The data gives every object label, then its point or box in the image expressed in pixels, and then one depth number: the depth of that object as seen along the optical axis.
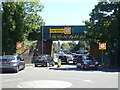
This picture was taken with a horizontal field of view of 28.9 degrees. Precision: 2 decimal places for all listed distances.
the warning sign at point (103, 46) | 26.16
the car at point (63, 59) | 39.66
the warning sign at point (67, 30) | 39.06
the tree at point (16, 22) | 29.31
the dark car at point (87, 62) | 23.52
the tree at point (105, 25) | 24.59
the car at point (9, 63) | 18.88
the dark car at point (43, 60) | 28.05
